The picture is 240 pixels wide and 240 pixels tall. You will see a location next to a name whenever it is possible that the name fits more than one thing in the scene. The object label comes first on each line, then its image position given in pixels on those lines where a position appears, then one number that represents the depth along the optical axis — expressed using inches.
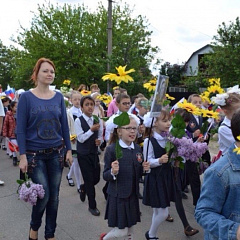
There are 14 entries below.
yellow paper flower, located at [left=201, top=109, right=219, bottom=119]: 145.8
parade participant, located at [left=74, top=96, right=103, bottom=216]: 169.2
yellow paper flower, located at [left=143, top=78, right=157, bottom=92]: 181.5
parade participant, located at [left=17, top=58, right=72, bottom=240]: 120.0
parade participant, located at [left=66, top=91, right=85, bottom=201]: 205.3
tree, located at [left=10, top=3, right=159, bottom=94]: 841.5
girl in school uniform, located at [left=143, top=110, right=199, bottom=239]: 134.3
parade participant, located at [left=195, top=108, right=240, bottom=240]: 60.6
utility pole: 567.7
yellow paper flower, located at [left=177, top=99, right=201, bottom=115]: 143.4
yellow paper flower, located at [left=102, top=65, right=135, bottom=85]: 141.4
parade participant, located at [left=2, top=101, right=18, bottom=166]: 291.0
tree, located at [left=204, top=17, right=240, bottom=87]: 539.8
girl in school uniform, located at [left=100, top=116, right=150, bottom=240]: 122.4
